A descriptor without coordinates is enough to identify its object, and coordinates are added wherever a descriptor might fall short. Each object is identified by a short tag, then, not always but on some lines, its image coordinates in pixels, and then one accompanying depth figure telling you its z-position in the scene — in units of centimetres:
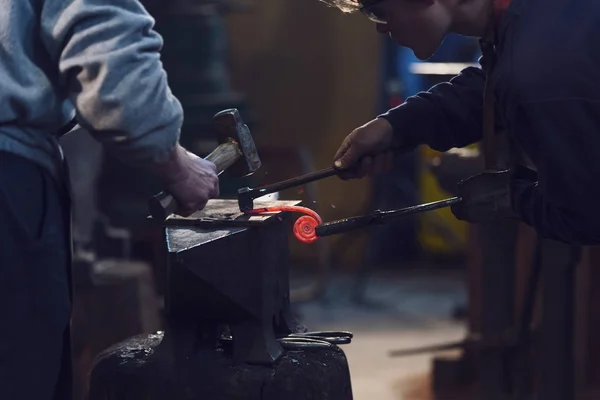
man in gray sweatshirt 317
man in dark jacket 327
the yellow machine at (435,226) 834
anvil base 341
